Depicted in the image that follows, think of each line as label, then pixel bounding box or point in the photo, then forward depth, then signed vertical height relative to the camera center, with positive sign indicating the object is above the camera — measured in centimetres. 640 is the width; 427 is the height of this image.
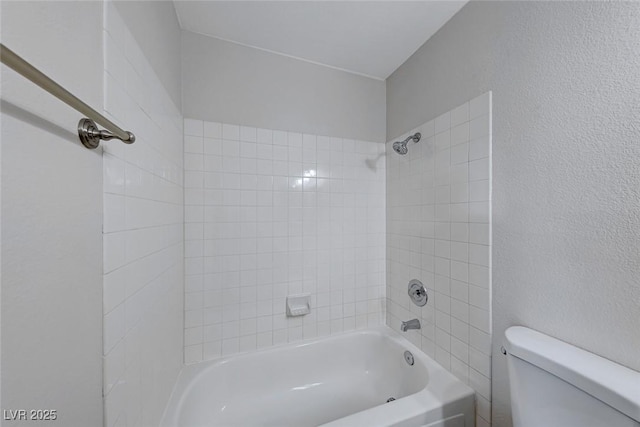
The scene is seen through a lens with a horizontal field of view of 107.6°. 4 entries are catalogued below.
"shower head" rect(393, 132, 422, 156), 147 +45
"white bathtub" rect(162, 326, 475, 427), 107 -102
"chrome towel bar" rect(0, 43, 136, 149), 29 +19
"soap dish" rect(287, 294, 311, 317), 155 -63
